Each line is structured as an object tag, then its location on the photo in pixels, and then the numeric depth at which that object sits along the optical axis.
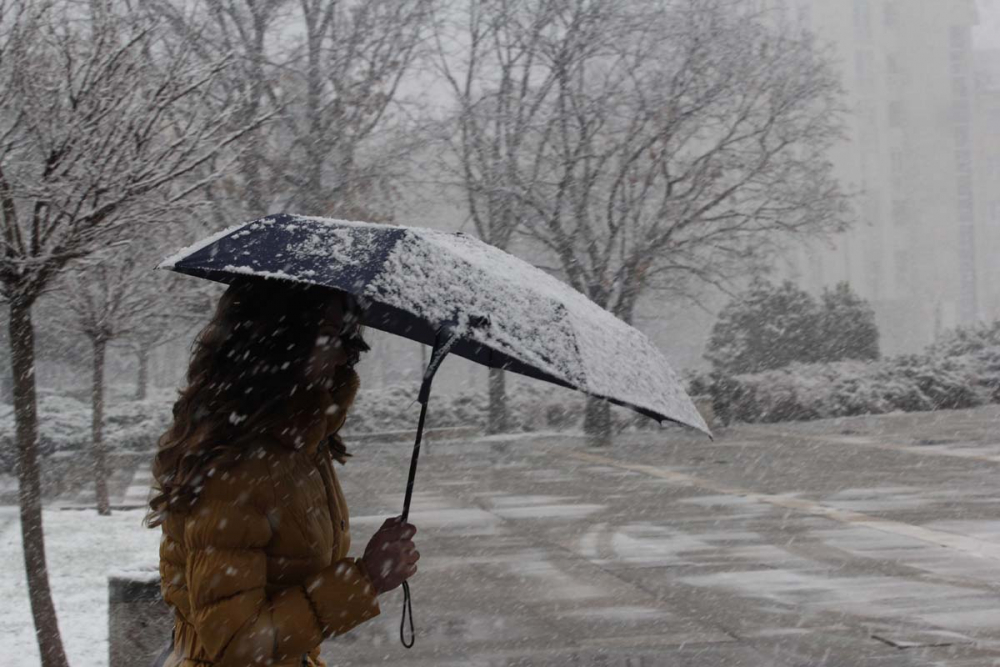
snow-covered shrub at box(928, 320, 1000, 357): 25.70
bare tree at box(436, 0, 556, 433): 20.77
